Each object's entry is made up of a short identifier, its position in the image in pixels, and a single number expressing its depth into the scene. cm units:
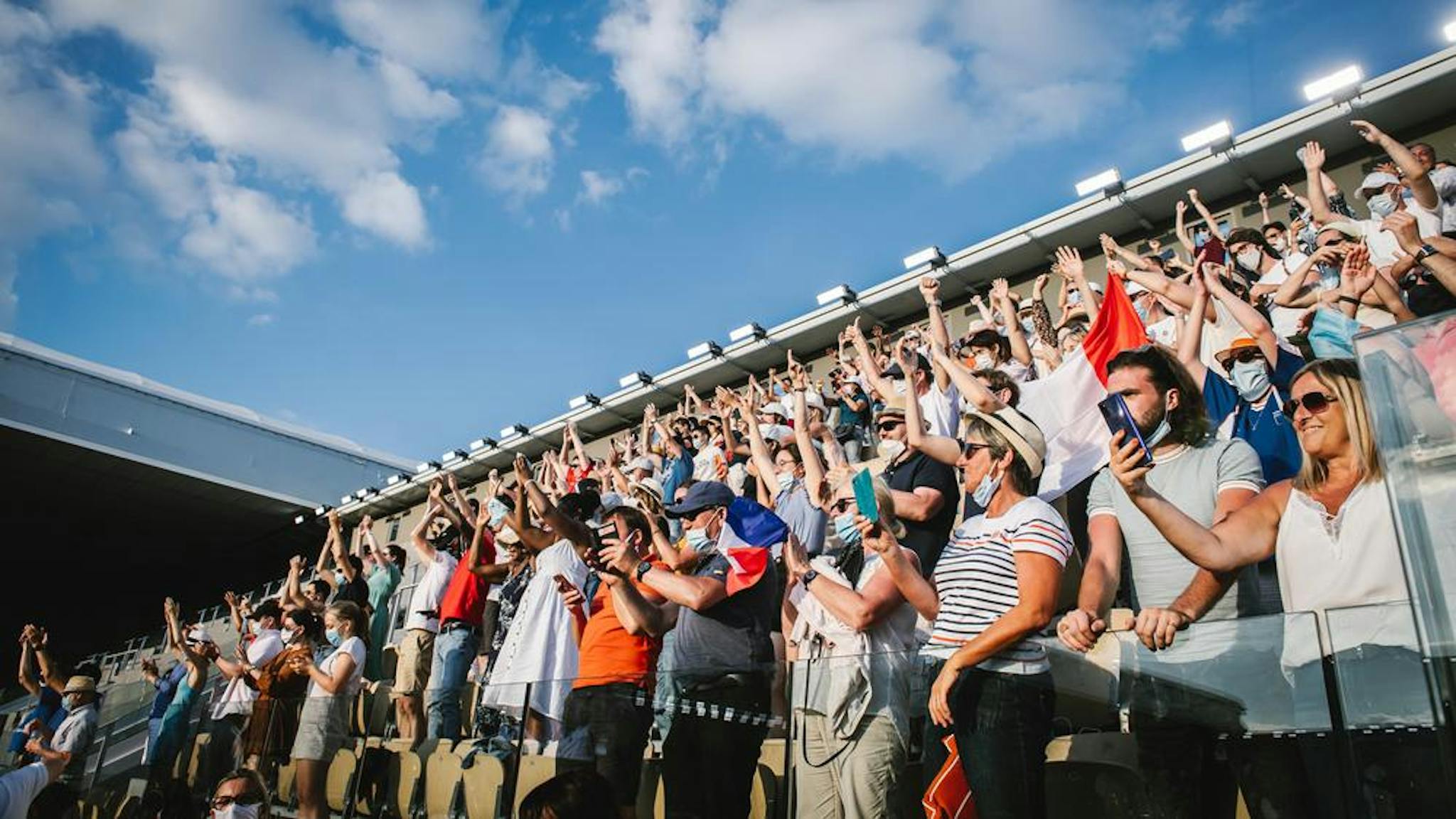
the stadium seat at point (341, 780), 498
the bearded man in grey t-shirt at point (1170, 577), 240
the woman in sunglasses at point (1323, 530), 225
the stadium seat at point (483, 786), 399
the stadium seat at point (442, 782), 430
